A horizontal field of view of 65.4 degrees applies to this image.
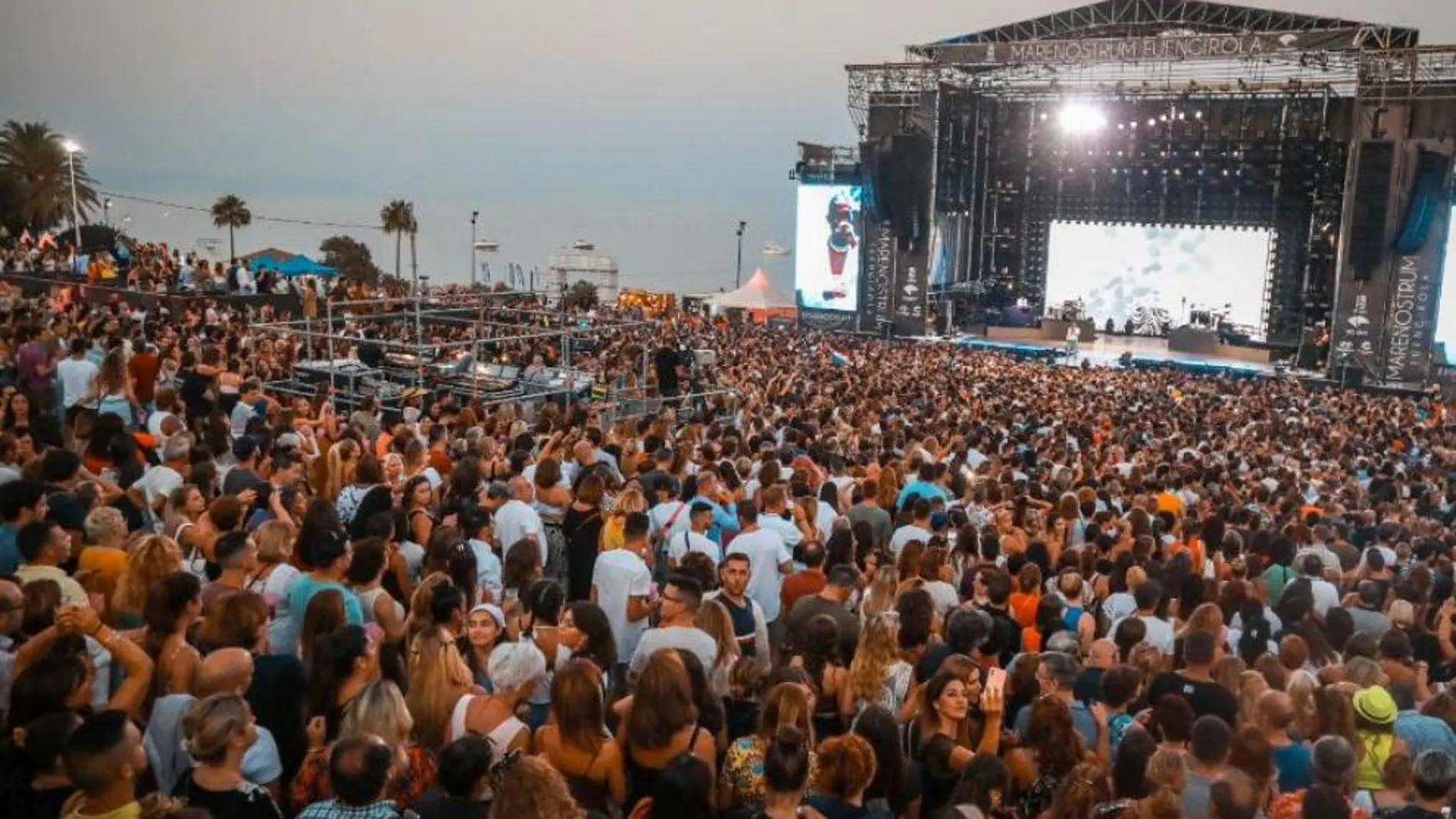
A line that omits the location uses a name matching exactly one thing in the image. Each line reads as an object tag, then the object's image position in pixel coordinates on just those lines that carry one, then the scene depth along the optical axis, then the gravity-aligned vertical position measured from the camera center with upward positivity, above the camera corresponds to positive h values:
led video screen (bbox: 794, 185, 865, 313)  31.75 +1.39
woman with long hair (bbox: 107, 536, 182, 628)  4.16 -1.10
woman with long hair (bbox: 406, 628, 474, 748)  3.60 -1.28
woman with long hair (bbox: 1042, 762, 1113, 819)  3.29 -1.42
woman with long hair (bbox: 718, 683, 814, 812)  3.39 -1.36
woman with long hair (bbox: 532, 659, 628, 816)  3.37 -1.35
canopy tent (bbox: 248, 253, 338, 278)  26.95 +0.34
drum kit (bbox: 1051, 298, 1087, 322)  30.72 -0.17
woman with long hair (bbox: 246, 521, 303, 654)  4.46 -1.17
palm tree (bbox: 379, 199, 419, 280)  47.72 +2.82
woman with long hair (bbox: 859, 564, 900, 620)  5.09 -1.31
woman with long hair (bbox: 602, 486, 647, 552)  5.70 -1.13
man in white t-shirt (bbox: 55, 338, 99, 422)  9.06 -0.82
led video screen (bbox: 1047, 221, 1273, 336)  28.58 +0.93
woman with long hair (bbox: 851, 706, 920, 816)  3.47 -1.42
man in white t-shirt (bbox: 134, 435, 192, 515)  5.91 -1.05
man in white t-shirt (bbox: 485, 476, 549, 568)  5.84 -1.21
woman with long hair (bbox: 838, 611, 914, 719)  4.14 -1.38
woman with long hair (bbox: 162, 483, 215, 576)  5.45 -1.11
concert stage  25.83 -1.14
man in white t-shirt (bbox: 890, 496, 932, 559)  6.66 -1.36
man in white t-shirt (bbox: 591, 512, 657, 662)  5.04 -1.33
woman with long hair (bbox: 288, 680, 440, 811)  3.20 -1.35
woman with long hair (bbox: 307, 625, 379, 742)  3.62 -1.25
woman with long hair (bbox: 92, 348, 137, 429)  8.23 -0.82
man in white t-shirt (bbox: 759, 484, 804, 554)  6.29 -1.24
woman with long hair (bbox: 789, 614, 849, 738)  4.12 -1.36
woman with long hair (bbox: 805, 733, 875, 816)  3.30 -1.39
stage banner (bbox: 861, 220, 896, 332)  30.43 +0.65
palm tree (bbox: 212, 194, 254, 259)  43.84 +2.61
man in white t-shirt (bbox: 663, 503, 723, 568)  5.89 -1.28
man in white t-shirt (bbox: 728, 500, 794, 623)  5.81 -1.36
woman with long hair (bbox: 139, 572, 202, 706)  3.71 -1.11
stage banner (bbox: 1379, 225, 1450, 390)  23.78 -0.06
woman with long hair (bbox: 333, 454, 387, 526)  6.01 -1.09
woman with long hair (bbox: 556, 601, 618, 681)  3.99 -1.21
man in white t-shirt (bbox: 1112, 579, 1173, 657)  5.36 -1.51
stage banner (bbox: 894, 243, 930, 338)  29.86 +0.16
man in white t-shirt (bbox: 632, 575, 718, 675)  4.17 -1.25
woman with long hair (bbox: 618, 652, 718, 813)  3.35 -1.28
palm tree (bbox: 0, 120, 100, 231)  33.53 +2.93
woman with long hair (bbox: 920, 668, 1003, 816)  3.70 -1.45
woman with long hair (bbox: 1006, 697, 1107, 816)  3.63 -1.46
